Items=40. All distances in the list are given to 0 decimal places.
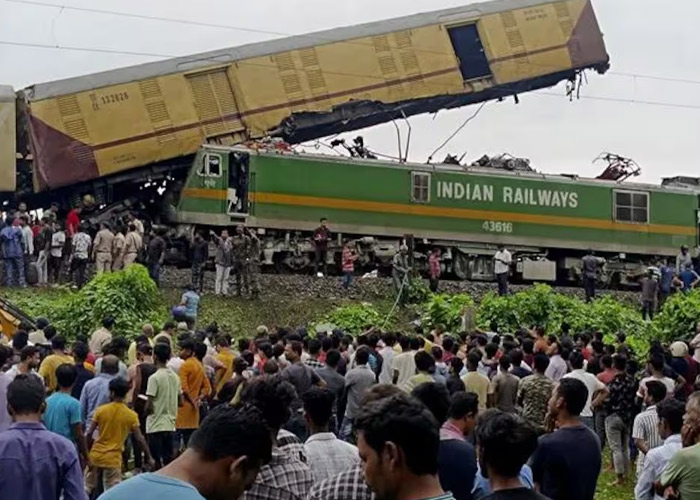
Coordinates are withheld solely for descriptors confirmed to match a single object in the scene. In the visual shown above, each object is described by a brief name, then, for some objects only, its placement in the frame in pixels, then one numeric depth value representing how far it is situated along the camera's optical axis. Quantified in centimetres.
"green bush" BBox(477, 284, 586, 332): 2034
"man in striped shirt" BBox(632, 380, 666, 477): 807
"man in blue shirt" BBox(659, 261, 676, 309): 2427
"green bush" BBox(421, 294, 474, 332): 1997
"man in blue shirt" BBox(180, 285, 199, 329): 1764
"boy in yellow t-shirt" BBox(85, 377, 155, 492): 849
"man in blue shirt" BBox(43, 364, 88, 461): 781
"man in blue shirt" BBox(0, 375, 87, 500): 554
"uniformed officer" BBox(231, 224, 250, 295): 2125
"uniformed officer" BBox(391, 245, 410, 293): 2269
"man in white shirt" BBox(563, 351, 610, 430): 1066
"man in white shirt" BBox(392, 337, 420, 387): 1135
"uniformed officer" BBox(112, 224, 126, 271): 2072
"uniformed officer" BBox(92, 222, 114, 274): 2052
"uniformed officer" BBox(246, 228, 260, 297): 2136
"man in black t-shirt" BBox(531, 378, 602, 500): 620
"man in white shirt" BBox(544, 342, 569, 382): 1152
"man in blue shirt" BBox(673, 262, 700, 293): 2425
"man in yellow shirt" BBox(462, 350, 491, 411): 1016
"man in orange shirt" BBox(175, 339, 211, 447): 1036
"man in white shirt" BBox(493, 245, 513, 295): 2392
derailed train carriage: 2206
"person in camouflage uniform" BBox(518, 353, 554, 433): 955
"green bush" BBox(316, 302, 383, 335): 1962
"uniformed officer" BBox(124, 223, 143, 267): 2080
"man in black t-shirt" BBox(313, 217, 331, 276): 2339
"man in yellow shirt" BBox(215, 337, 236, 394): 1115
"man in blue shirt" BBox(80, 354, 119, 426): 908
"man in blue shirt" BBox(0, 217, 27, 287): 1994
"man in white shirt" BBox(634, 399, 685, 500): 644
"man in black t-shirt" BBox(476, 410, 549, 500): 487
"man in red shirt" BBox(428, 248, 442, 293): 2398
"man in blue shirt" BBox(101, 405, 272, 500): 368
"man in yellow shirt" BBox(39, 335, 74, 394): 982
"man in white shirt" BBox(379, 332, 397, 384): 1178
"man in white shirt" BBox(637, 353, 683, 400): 968
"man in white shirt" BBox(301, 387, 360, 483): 578
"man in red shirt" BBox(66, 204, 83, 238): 2147
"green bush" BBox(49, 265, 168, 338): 1759
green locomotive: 2373
